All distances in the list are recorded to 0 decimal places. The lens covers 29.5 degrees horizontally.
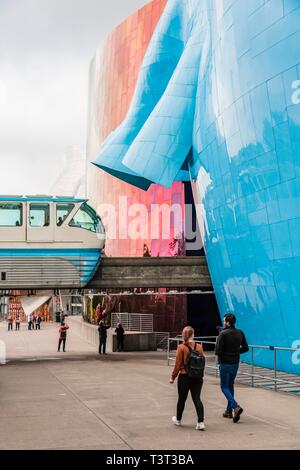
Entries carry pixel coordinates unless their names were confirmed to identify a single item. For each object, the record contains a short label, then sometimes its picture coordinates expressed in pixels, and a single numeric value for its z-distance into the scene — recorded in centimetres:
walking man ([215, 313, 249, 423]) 867
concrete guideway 2242
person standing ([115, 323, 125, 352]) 2566
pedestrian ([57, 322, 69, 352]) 2561
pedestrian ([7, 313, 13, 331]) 5130
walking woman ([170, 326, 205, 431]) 793
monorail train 2048
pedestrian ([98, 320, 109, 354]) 2286
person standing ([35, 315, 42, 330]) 5356
